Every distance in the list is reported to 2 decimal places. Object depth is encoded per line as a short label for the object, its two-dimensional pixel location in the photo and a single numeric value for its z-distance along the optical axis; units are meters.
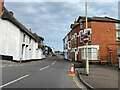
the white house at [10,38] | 19.98
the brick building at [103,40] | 22.30
